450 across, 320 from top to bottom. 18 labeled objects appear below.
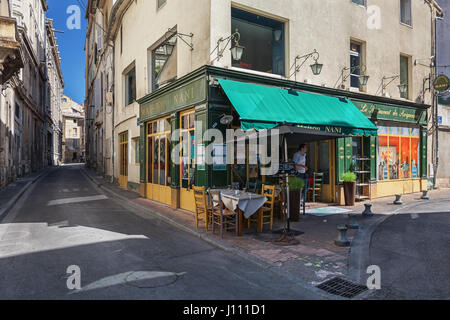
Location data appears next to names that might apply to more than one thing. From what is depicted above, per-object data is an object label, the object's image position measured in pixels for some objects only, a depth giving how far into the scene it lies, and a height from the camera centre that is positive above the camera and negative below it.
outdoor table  6.69 -0.95
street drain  3.97 -1.73
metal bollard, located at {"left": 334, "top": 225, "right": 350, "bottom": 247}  5.95 -1.55
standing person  9.21 +0.07
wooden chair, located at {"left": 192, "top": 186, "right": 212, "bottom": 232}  7.22 -1.00
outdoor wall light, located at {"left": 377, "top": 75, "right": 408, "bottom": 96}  12.89 +3.22
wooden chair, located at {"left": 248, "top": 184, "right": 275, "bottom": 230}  7.31 -0.86
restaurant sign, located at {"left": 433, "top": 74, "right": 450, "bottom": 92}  13.94 +3.49
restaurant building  8.86 +2.68
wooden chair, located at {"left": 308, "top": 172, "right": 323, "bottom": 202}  11.34 -1.03
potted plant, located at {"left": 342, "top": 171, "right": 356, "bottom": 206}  10.62 -1.02
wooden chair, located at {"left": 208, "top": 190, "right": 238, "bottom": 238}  6.84 -1.18
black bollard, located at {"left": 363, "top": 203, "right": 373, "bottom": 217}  8.77 -1.48
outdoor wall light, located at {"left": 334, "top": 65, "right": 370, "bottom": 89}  11.45 +3.20
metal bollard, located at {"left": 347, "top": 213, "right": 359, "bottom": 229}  7.19 -1.48
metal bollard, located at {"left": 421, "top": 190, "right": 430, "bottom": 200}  11.69 -1.40
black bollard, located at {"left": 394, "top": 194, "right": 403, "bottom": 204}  10.63 -1.41
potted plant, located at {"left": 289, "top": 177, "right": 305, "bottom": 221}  8.12 -1.06
